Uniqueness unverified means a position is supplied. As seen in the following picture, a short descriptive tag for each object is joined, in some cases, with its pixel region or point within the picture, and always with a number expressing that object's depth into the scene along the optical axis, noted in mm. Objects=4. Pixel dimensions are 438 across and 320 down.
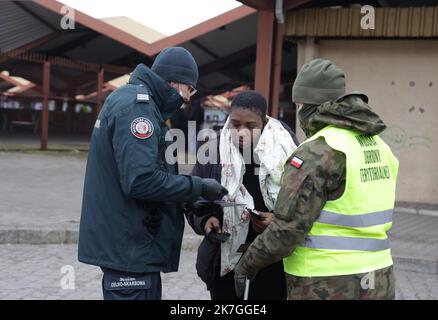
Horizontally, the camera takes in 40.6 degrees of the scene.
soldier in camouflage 2238
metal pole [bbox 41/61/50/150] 15000
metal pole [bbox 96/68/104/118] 16380
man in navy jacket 2498
